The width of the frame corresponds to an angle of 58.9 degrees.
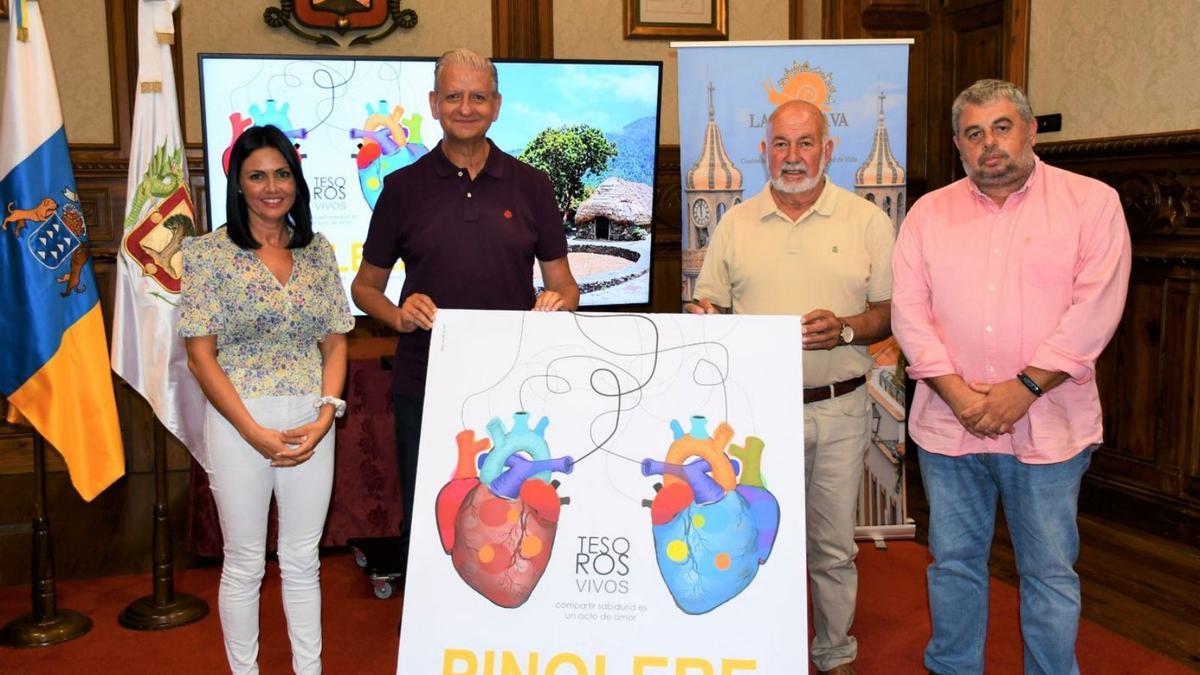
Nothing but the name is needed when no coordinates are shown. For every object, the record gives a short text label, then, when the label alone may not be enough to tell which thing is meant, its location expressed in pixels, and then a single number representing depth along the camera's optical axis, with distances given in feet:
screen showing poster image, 15.05
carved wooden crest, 16.76
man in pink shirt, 7.78
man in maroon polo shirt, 8.79
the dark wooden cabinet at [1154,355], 14.08
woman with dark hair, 8.30
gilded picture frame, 18.20
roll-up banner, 13.35
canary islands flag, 10.62
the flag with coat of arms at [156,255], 11.25
